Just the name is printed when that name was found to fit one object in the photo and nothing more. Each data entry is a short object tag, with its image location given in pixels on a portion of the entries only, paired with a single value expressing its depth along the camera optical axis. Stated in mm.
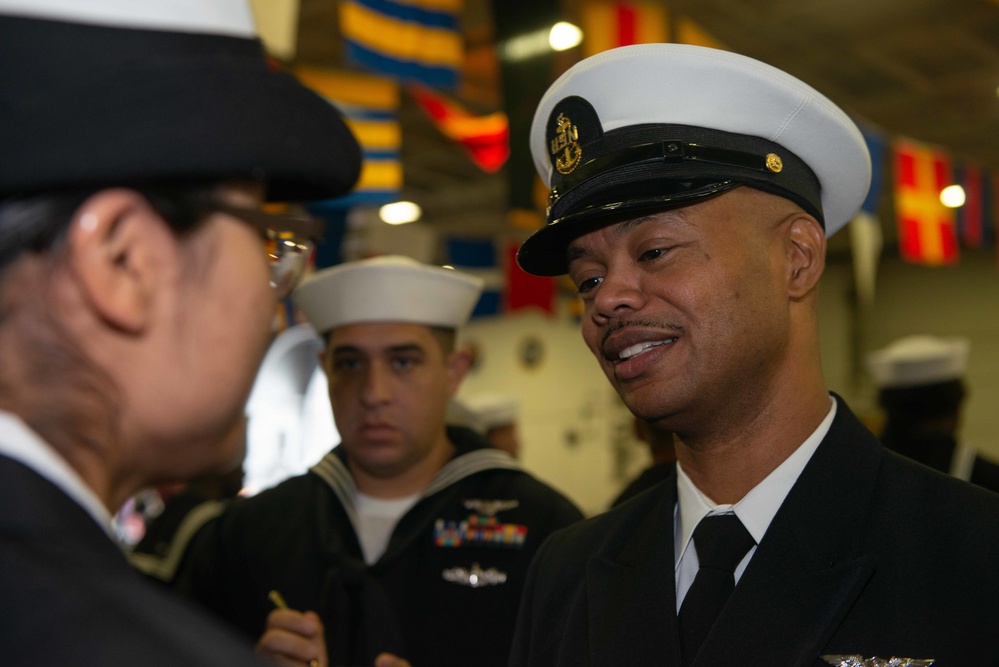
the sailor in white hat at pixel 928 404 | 3467
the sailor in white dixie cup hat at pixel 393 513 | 2375
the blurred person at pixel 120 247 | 716
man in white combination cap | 1316
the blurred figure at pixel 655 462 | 2562
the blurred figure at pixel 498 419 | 5508
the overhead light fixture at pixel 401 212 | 9895
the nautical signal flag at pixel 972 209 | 7660
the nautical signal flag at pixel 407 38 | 3729
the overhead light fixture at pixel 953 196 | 7496
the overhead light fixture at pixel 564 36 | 3959
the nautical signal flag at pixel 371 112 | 5199
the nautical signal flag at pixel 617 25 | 4212
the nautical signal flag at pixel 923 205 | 7008
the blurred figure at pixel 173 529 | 3740
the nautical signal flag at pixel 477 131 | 6117
